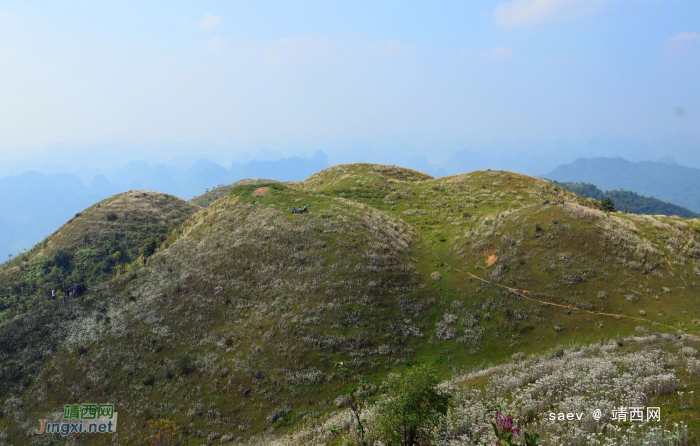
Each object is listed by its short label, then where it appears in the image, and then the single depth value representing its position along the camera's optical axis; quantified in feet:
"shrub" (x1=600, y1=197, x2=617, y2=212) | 193.47
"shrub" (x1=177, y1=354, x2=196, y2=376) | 99.45
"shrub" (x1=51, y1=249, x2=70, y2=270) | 191.52
